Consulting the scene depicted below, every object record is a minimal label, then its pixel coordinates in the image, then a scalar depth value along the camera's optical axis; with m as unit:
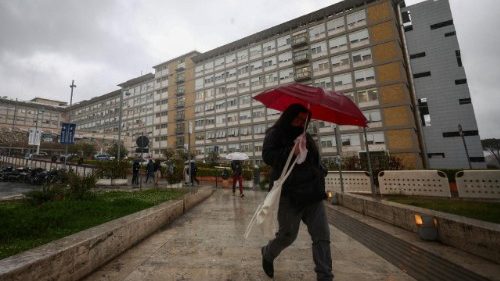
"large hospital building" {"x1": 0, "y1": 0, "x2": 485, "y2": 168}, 30.41
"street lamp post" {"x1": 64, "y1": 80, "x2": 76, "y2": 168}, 22.82
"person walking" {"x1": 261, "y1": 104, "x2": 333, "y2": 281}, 2.28
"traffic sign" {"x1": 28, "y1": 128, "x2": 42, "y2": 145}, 22.60
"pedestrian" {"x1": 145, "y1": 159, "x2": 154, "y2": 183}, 17.31
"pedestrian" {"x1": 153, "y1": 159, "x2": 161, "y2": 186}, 17.86
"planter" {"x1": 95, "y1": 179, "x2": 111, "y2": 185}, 14.38
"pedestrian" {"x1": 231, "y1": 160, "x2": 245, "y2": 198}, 11.21
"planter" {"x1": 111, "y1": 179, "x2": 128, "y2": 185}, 14.72
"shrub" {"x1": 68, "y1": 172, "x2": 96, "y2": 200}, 5.99
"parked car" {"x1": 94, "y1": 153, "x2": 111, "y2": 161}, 40.19
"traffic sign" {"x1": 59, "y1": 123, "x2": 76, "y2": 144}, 10.94
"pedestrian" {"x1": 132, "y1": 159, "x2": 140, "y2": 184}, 15.54
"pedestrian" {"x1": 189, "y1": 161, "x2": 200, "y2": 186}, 15.57
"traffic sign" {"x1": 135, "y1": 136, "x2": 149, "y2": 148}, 9.57
